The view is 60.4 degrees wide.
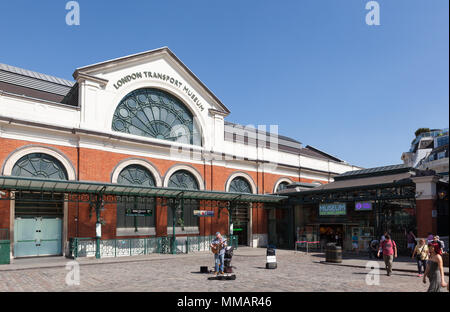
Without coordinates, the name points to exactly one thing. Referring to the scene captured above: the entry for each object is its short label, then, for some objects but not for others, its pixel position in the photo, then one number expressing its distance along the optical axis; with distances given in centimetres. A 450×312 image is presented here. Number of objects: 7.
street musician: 1477
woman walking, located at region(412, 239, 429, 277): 1503
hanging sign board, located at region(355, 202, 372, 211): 2561
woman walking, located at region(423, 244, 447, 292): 1013
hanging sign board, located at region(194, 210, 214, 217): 2676
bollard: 1738
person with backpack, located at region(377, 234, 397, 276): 1521
